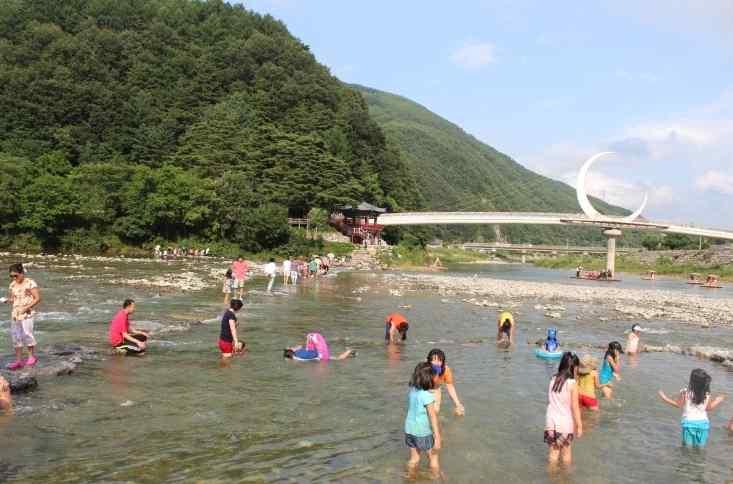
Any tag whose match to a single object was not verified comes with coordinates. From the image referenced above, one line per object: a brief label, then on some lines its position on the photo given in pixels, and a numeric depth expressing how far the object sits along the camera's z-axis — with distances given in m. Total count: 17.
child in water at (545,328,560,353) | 13.88
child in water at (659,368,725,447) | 7.87
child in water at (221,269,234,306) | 22.40
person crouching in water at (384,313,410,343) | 15.15
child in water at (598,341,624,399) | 10.88
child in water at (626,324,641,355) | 14.52
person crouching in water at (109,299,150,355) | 12.25
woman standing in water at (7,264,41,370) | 10.33
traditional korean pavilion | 72.81
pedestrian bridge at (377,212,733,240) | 77.19
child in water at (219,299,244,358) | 12.37
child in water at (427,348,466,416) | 7.63
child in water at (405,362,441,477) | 6.58
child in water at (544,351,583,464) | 7.05
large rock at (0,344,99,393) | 9.14
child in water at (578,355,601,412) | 9.77
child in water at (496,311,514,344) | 15.76
